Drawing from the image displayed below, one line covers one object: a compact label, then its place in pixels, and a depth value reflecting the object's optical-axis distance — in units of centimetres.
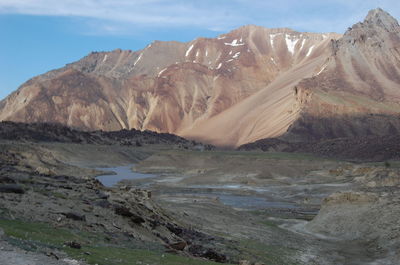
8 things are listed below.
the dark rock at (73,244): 1919
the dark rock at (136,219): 2894
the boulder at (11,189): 2798
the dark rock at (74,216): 2558
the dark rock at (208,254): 2622
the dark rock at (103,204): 2941
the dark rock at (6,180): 3125
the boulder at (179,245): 2592
